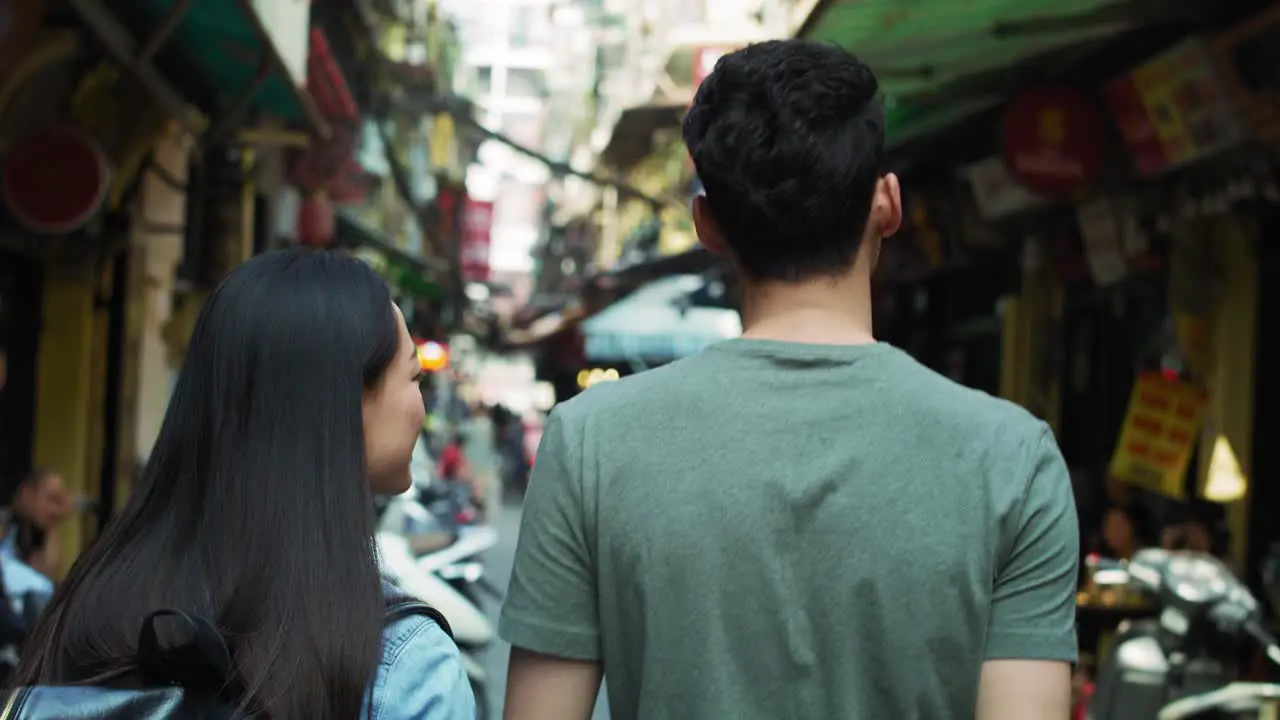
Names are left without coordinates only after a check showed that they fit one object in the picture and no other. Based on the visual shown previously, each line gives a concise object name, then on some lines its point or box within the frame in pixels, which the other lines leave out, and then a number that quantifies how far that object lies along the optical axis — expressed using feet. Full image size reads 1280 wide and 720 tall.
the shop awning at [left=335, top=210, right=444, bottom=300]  71.36
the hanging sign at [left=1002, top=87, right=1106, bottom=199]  33.37
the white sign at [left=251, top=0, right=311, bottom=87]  30.07
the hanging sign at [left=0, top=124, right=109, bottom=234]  30.94
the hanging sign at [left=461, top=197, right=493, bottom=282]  158.71
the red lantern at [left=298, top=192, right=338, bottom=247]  59.98
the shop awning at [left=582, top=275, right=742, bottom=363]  77.00
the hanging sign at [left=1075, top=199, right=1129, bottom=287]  35.55
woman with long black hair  6.78
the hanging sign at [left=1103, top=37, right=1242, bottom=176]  28.48
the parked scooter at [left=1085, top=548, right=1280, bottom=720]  19.19
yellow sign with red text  31.65
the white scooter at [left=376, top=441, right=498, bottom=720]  26.48
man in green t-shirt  7.74
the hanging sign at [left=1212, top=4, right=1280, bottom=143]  26.66
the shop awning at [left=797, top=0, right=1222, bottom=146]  28.66
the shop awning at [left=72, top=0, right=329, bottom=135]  29.50
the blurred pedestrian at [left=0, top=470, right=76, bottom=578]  25.05
